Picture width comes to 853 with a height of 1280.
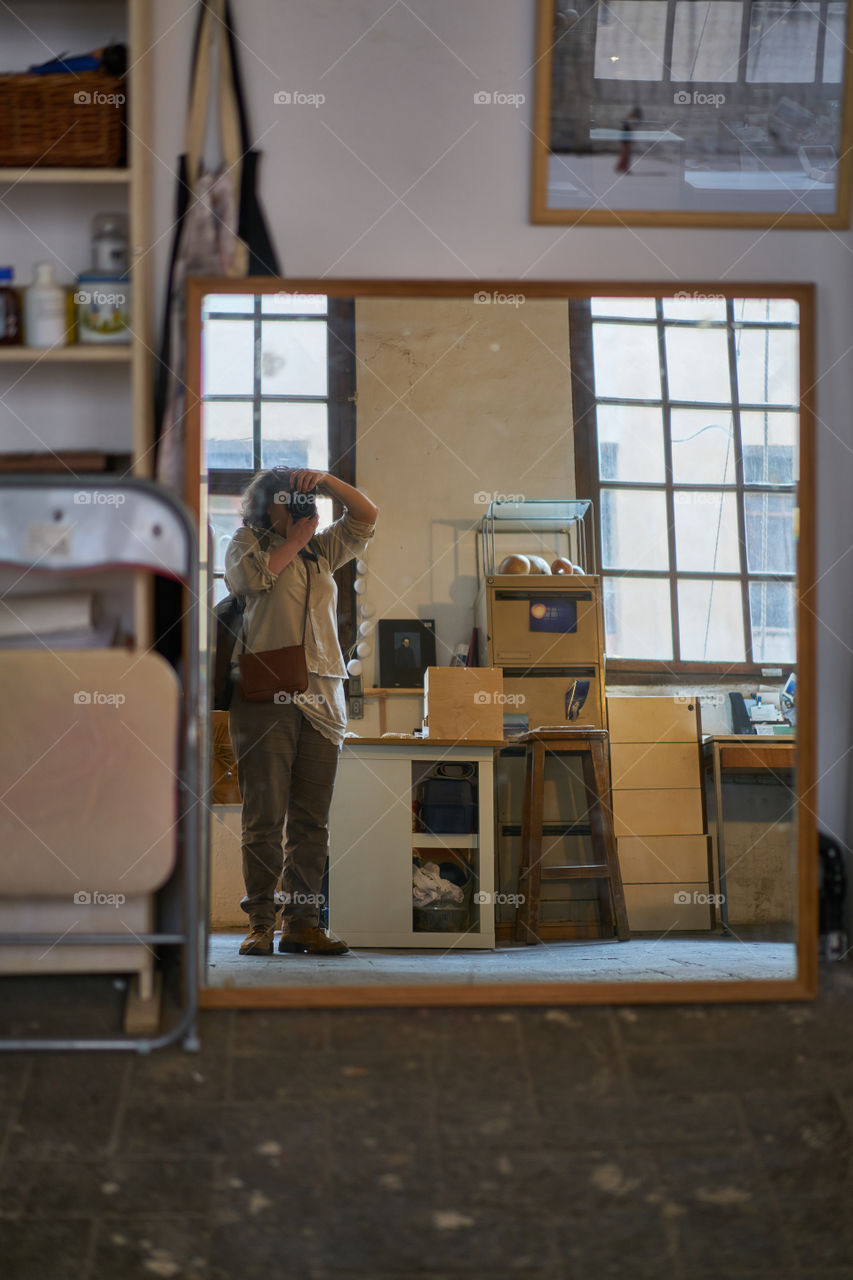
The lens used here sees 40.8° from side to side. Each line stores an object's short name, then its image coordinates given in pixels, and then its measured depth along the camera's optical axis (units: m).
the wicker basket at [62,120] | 2.36
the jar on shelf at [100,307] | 2.40
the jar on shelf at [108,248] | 2.41
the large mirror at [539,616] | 3.70
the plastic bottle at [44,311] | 2.39
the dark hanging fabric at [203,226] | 2.42
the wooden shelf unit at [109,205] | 2.37
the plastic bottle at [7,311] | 2.40
